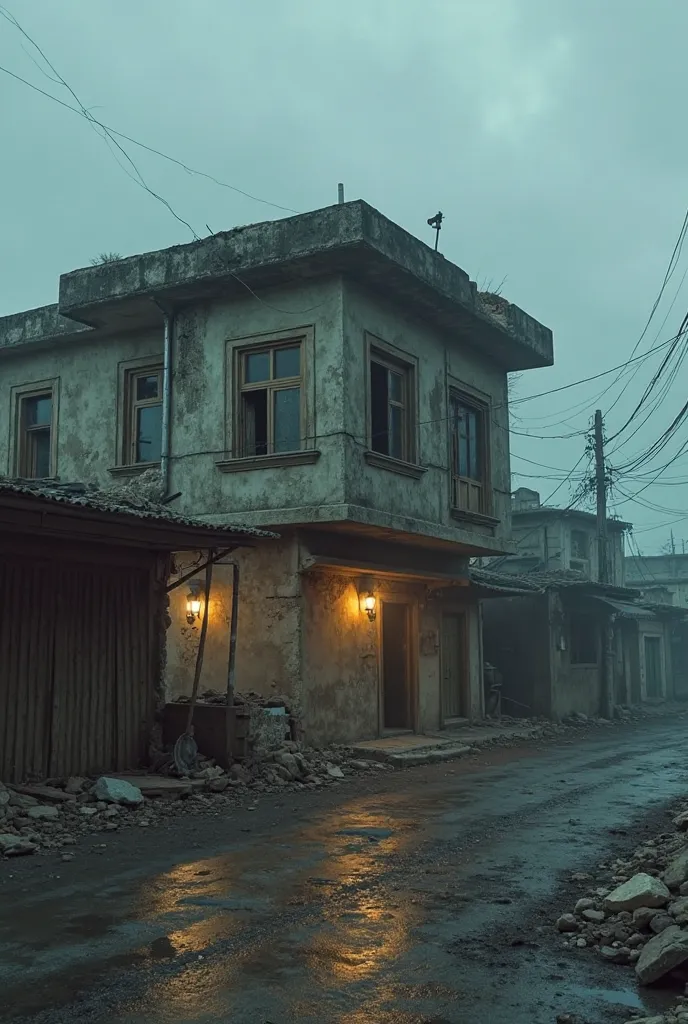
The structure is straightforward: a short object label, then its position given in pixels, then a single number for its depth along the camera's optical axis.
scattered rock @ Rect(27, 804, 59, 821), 9.30
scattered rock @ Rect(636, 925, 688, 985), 4.87
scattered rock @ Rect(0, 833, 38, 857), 8.15
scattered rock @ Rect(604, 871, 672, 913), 5.82
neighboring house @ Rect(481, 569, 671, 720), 23.02
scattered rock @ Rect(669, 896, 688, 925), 5.42
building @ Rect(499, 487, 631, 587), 34.94
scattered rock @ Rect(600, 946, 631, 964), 5.27
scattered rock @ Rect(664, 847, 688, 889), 6.18
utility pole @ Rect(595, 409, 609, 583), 28.34
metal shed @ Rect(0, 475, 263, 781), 10.30
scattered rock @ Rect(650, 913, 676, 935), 5.50
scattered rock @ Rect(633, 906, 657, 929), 5.63
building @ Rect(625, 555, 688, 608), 42.31
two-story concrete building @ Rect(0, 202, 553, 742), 14.38
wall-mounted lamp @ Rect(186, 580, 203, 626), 14.88
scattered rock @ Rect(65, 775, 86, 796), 10.37
